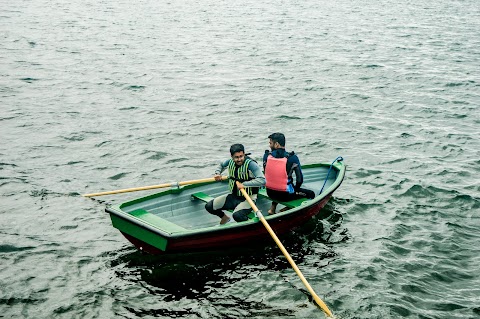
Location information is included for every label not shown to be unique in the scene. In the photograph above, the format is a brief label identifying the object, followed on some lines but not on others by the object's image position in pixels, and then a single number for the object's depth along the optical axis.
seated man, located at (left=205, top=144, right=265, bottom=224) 9.88
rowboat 9.14
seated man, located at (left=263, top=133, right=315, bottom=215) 10.35
